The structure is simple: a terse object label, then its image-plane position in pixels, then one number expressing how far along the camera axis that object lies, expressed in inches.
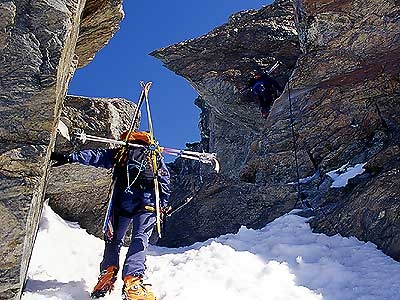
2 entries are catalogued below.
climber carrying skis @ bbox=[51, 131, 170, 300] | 316.5
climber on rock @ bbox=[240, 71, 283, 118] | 918.4
